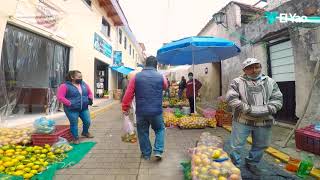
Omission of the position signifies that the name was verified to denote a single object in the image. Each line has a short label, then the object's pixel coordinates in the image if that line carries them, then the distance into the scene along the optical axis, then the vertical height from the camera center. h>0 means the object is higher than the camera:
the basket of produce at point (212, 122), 5.43 -0.99
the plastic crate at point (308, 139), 3.10 -0.89
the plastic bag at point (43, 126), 3.60 -0.73
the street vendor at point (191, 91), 7.03 -0.10
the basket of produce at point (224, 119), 5.57 -0.92
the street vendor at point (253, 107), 2.56 -0.26
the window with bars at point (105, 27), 11.76 +4.17
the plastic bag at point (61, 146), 3.45 -1.10
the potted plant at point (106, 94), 12.67 -0.34
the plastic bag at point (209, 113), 5.93 -0.81
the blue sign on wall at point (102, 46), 10.09 +2.66
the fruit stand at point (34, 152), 2.66 -1.10
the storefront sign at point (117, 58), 13.98 +2.45
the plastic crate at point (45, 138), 3.59 -0.96
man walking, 3.07 -0.23
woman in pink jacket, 3.94 -0.19
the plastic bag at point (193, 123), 5.36 -1.00
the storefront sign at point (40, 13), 4.91 +2.28
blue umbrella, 4.92 +1.21
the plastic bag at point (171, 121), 5.71 -1.00
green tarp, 2.57 -1.23
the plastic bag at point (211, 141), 2.88 -0.84
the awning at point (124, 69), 10.20 +1.11
